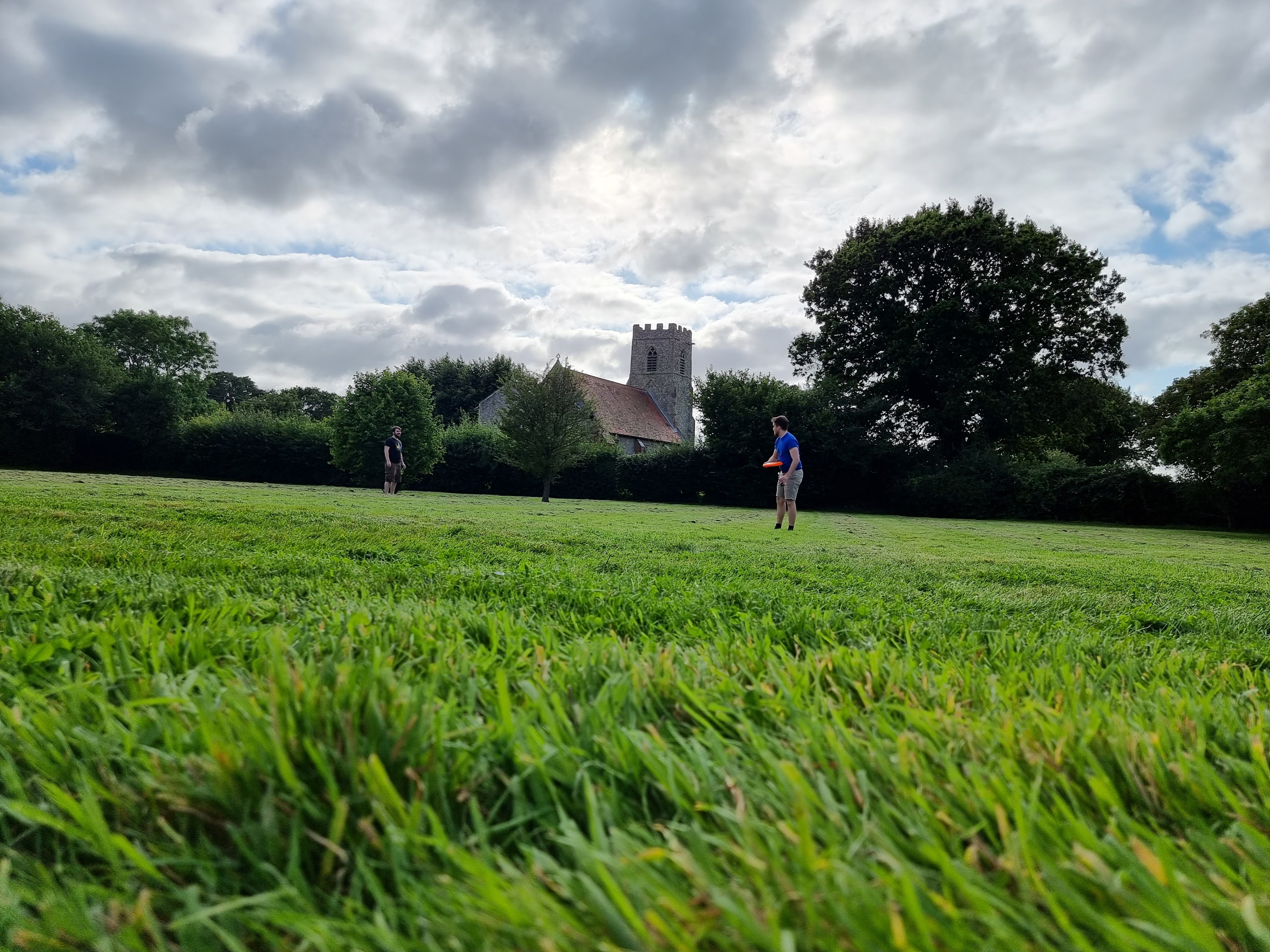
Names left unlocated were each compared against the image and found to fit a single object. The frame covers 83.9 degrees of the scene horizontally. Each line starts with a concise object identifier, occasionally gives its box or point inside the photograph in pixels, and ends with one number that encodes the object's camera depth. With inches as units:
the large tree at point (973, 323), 1323.8
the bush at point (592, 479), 1418.6
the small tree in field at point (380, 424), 1306.6
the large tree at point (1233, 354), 1403.8
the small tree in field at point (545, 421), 1055.6
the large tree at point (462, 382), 2581.2
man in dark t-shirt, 864.3
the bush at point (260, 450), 1609.3
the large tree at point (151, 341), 2416.3
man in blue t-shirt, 498.3
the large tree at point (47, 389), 1701.5
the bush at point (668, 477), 1417.3
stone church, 2561.5
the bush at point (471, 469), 1504.7
